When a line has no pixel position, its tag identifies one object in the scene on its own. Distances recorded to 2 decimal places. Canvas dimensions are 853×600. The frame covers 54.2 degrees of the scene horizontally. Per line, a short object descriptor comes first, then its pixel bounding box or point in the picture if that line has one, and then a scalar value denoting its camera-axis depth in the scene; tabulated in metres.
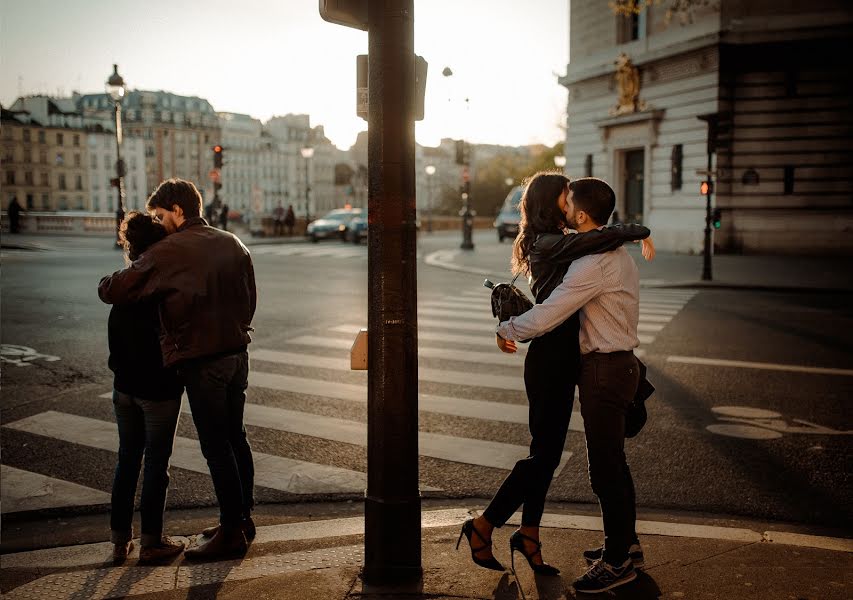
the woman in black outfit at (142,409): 4.12
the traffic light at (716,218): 19.91
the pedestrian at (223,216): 32.85
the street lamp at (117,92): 27.61
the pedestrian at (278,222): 45.00
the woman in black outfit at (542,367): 3.73
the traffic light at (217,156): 31.38
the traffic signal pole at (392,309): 3.61
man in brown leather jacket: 4.05
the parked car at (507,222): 40.50
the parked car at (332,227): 40.47
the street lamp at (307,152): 48.68
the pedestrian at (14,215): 42.72
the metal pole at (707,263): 19.14
